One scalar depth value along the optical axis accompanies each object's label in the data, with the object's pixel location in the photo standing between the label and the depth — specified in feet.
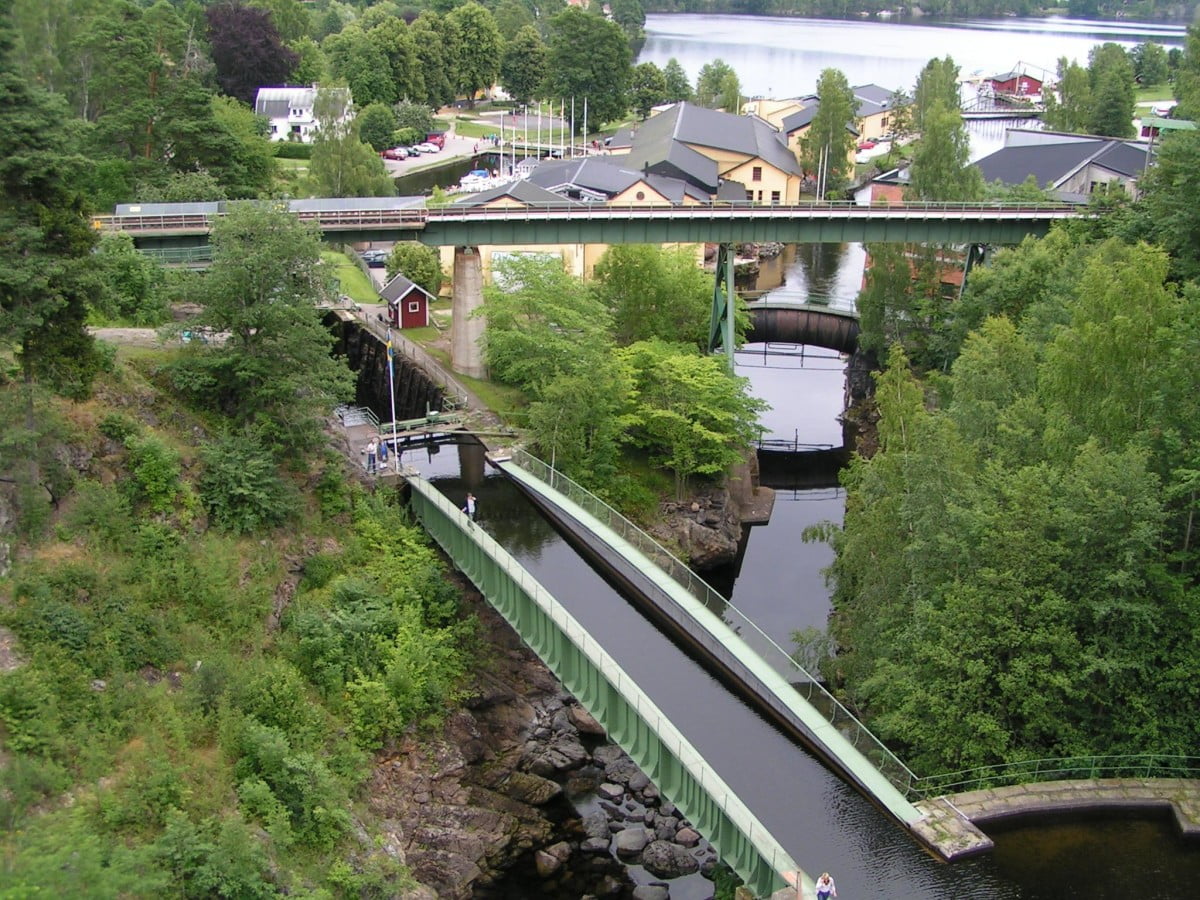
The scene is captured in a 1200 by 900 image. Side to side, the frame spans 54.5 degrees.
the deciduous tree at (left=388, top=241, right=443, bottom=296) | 197.36
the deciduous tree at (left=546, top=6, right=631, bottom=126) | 391.65
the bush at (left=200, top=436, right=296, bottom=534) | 106.11
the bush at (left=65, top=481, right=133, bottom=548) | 94.48
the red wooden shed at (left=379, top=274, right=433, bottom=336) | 184.24
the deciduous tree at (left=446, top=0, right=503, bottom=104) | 425.69
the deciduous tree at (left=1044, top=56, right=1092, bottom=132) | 333.42
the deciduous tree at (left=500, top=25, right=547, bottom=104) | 434.30
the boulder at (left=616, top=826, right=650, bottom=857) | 97.60
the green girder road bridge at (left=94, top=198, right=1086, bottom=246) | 161.79
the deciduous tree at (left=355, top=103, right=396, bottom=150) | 353.51
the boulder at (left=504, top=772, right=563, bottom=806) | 103.14
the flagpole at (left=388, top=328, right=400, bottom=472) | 130.11
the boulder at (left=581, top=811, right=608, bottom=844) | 99.91
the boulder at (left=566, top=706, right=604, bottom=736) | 113.19
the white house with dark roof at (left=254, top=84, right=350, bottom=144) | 349.82
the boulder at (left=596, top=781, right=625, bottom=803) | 104.63
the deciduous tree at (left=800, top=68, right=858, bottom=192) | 306.14
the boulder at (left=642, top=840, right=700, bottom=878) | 95.20
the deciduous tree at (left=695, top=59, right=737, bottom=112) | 409.08
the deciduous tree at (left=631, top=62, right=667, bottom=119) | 428.97
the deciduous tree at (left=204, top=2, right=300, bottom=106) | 337.72
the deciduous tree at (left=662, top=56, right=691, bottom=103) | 442.50
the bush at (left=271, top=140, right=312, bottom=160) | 339.16
